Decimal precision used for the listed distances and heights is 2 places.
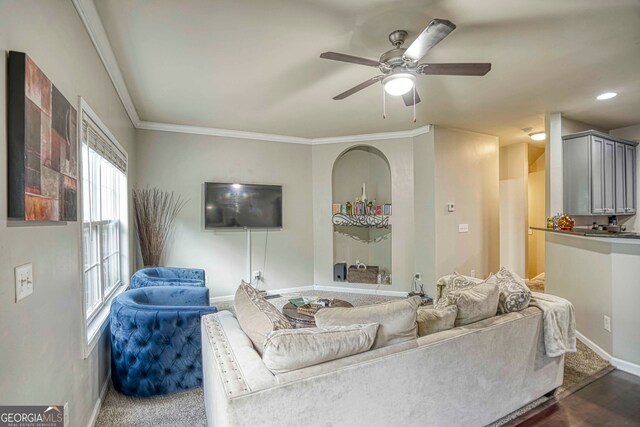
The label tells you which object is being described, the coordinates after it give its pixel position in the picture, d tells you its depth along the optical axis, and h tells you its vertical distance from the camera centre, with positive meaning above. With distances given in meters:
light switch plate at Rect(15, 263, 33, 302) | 1.12 -0.23
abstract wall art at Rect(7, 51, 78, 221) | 1.08 +0.28
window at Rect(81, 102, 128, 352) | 2.11 -0.01
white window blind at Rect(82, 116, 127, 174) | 1.99 +0.55
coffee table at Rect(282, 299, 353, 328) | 2.48 -0.84
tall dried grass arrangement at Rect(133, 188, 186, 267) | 3.90 -0.02
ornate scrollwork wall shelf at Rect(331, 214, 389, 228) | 5.14 -0.11
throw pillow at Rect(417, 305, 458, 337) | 1.76 -0.61
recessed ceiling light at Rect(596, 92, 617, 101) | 3.40 +1.26
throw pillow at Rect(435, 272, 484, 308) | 2.40 -0.55
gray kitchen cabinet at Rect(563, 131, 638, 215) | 3.91 +0.47
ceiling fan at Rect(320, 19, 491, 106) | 1.99 +1.02
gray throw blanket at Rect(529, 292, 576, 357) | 2.07 -0.77
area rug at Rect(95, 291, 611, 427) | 2.01 -1.31
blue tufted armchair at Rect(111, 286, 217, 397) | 2.17 -0.92
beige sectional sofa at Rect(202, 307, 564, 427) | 1.23 -0.77
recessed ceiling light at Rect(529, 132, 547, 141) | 4.87 +1.18
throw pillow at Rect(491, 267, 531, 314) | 2.05 -0.56
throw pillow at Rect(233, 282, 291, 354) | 1.55 -0.54
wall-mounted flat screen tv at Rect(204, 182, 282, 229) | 4.55 +0.14
